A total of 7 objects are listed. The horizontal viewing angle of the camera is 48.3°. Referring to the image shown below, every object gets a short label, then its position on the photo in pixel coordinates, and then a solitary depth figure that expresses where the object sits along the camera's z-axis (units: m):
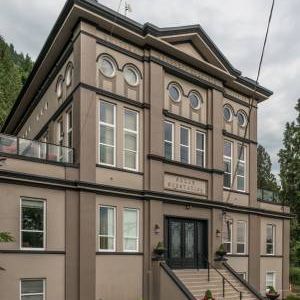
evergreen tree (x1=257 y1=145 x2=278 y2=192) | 42.15
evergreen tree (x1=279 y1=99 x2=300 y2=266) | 26.03
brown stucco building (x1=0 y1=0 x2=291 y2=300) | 11.25
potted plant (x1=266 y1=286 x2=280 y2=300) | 15.03
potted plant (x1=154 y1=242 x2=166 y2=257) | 12.99
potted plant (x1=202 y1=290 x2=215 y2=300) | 12.02
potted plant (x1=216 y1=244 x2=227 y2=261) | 15.00
